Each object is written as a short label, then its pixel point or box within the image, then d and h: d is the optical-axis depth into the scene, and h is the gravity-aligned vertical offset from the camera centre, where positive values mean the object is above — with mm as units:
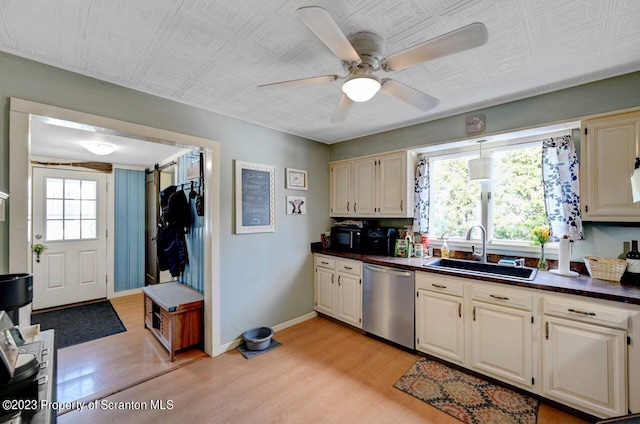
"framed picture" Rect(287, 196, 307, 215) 3435 +98
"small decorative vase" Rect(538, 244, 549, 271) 2410 -460
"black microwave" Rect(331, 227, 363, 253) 3492 -359
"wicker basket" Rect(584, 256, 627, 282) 1966 -421
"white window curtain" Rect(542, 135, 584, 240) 2271 +228
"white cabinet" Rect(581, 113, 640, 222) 1923 +336
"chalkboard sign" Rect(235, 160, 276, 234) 2914 +174
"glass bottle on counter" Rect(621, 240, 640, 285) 1945 -400
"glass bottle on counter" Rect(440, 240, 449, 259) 2973 -428
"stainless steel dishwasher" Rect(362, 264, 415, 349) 2715 -987
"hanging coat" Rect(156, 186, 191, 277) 3371 -274
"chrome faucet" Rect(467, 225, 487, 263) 2662 -309
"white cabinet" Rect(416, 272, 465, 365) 2389 -980
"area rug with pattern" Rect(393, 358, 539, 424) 1880 -1435
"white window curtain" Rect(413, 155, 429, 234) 3205 +149
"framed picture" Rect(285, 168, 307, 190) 3395 +440
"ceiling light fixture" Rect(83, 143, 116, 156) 3268 +815
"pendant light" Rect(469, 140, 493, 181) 2572 +420
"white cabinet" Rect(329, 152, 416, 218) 3165 +338
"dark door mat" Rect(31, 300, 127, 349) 3106 -1436
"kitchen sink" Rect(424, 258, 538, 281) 2304 -538
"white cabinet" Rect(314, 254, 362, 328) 3193 -972
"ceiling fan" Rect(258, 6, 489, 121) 1123 +784
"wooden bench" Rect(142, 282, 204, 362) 2619 -1083
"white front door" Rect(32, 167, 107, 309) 3934 -352
